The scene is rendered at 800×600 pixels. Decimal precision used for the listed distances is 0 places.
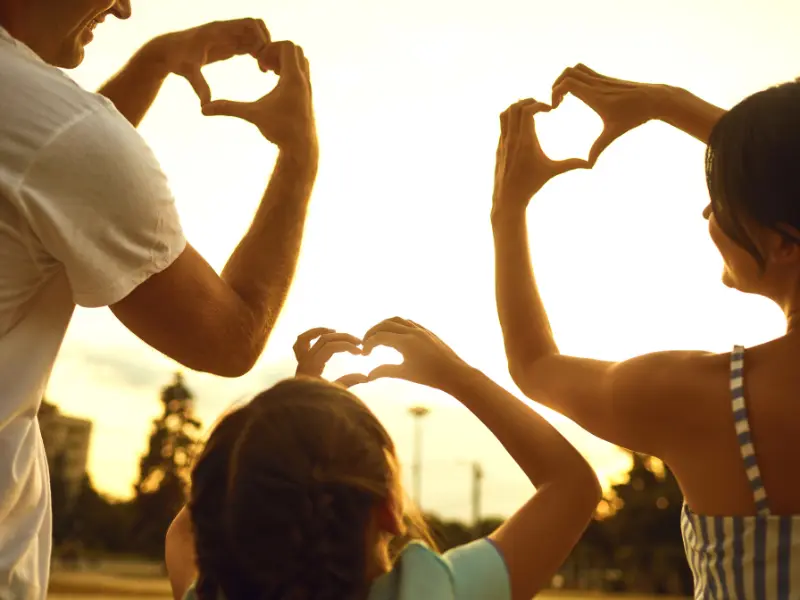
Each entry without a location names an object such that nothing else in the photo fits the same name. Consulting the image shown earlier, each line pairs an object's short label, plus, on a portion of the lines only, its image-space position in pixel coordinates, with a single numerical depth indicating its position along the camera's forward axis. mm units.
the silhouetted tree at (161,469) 66188
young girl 1652
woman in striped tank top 1755
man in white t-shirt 1651
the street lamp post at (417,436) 54394
